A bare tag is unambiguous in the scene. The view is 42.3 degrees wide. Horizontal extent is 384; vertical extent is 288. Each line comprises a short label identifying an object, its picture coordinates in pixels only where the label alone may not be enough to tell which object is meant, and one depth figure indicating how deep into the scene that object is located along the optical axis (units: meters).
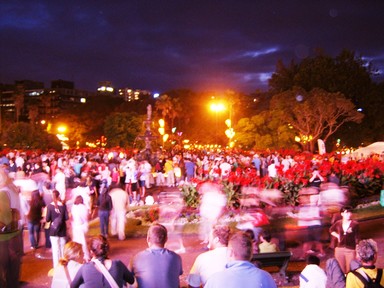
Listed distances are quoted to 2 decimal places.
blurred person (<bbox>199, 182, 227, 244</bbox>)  12.37
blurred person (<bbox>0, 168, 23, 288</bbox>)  7.11
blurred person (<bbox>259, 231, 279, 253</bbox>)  8.85
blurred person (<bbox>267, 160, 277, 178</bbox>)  20.62
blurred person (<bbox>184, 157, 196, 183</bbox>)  24.83
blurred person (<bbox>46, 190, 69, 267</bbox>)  9.59
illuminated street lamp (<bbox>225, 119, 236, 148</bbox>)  45.96
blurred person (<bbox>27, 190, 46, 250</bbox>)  11.68
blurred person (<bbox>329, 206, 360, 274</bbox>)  7.90
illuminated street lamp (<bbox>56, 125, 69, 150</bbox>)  73.45
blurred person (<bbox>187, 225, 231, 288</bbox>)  5.15
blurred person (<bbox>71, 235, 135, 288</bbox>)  4.73
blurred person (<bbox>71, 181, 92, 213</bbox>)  13.98
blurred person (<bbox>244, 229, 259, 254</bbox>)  8.68
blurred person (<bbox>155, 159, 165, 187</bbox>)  25.67
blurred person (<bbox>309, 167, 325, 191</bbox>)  16.58
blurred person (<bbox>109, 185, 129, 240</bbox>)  12.90
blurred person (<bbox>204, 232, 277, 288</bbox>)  3.63
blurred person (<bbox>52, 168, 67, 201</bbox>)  15.55
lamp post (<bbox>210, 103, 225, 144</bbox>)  48.11
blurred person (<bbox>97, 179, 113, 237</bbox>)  12.55
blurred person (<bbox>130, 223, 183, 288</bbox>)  4.89
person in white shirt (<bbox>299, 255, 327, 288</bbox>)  6.10
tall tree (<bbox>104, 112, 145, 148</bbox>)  60.84
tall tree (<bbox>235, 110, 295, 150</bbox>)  43.03
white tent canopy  28.78
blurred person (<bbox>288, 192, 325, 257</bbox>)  11.73
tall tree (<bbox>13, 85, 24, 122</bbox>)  97.73
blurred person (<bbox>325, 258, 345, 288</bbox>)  6.17
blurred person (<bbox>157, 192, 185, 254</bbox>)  12.45
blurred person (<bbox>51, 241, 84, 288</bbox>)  5.60
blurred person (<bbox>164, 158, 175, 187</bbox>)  25.05
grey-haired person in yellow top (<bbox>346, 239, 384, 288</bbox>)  4.72
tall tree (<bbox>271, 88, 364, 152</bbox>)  42.19
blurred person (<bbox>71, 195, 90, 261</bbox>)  10.20
